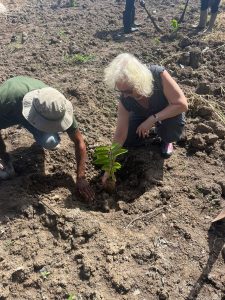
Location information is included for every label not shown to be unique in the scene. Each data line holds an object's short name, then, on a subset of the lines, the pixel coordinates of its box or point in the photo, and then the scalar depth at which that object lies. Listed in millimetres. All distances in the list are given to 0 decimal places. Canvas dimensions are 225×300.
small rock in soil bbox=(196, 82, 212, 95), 3318
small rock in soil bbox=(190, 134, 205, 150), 2730
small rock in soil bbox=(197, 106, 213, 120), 3049
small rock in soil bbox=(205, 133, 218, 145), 2733
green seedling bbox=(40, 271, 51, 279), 1861
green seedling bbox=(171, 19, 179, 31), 4759
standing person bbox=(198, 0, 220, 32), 4745
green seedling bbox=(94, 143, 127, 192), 2213
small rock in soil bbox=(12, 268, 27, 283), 1844
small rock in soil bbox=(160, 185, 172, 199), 2365
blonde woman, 2206
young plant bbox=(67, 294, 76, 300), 1777
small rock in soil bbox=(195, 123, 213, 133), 2838
